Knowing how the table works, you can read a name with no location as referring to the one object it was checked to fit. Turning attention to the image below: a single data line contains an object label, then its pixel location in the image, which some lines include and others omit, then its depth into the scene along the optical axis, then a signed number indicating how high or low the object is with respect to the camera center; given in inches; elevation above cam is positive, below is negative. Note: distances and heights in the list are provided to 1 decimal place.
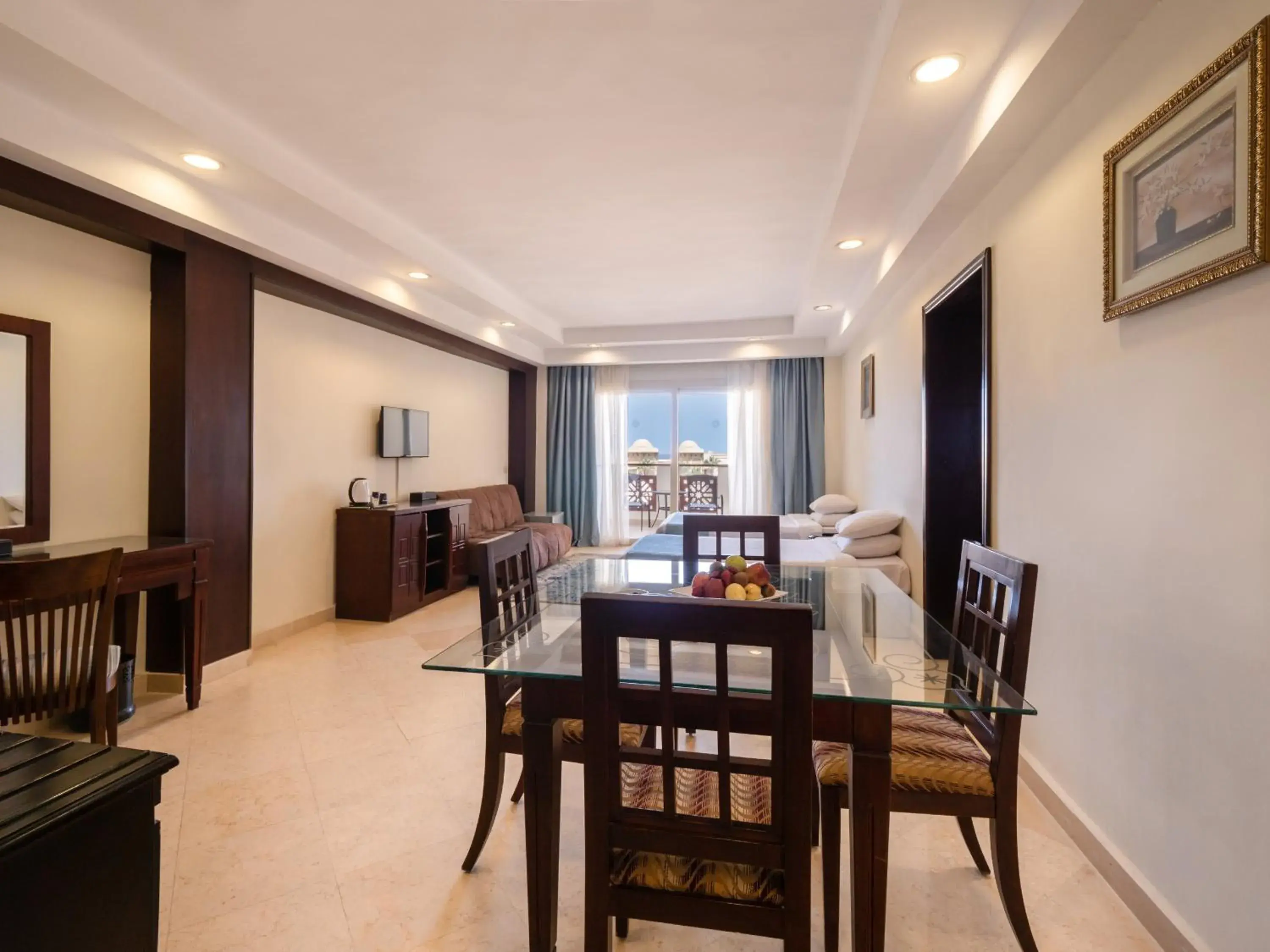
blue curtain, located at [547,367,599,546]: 298.0 +13.4
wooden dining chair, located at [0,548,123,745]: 74.6 -21.7
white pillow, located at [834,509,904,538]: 163.9 -13.7
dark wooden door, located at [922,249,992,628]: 133.0 +9.1
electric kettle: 179.2 -5.4
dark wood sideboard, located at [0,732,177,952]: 24.7 -16.6
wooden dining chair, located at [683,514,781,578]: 109.2 -10.2
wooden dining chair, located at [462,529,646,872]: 64.4 -26.1
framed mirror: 101.3 +7.8
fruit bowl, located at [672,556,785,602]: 64.9 -12.2
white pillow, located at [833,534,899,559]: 162.1 -19.7
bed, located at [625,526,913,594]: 155.1 -22.0
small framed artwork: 206.5 +30.5
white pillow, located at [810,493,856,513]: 226.1 -11.2
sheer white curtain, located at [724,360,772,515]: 284.8 +18.0
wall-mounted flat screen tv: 193.5 +14.3
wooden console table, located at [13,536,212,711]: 103.7 -19.2
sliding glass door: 301.7 +11.3
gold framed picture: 47.6 +26.4
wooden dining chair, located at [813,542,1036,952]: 55.7 -28.6
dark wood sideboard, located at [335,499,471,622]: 173.0 -25.8
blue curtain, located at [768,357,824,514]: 278.2 +19.4
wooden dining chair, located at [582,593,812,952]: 39.6 -22.4
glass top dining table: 49.5 -18.0
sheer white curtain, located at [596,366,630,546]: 297.7 +11.6
